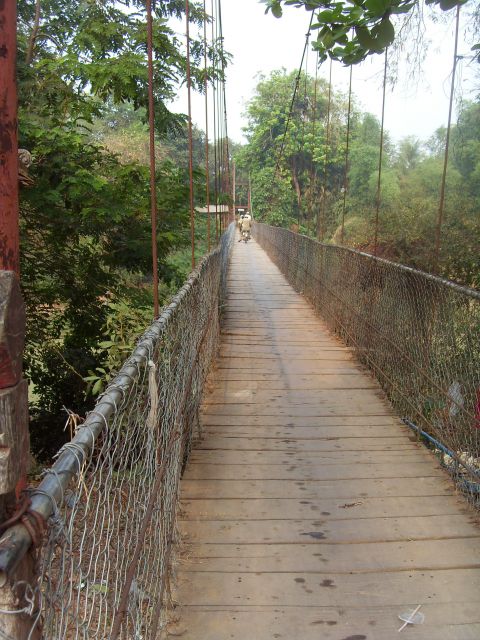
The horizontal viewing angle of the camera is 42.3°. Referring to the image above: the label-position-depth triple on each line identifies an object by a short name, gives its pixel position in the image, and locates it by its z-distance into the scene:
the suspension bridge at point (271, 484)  0.86
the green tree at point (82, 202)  5.50
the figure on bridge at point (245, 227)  26.83
